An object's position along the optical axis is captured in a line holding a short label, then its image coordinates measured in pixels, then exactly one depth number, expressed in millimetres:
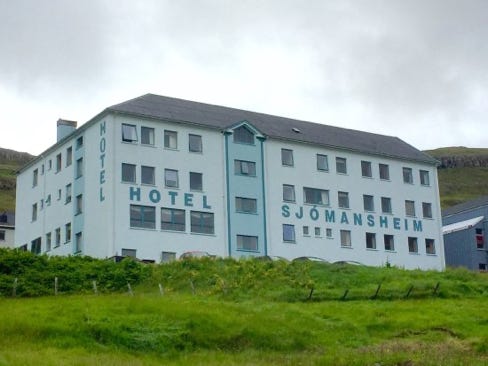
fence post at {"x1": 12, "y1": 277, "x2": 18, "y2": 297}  44750
